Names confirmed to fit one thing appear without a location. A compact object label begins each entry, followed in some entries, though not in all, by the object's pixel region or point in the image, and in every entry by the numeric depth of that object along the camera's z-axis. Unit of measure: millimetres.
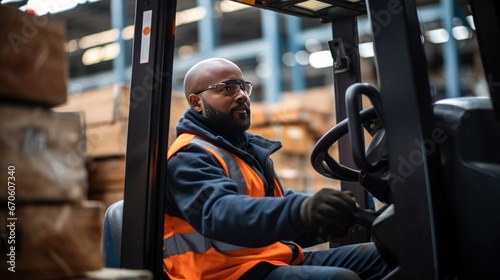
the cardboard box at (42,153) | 1562
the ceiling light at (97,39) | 16875
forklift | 2020
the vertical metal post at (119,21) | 9594
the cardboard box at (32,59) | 1603
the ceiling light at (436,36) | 15062
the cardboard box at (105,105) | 5965
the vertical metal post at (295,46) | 11039
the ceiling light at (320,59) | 17175
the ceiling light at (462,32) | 14516
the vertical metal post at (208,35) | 10820
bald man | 2154
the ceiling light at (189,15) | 15009
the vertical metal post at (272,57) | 10438
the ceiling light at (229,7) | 14023
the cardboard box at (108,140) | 5934
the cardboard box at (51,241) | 1571
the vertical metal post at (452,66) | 11359
